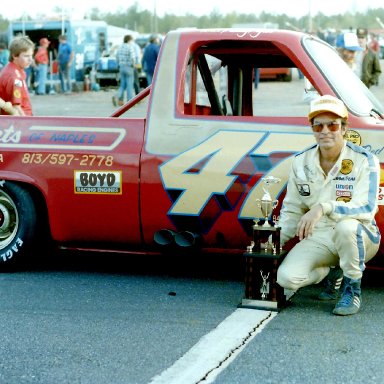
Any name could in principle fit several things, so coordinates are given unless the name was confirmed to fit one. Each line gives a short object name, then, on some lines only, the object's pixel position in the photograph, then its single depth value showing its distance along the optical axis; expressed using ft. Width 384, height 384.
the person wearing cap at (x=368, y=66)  47.97
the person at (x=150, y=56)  75.05
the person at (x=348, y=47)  33.57
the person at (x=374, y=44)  52.16
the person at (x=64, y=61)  89.81
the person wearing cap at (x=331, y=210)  17.25
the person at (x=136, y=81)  75.63
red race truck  19.08
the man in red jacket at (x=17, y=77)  27.07
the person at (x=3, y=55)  86.18
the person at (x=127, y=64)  71.10
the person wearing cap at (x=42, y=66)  87.56
